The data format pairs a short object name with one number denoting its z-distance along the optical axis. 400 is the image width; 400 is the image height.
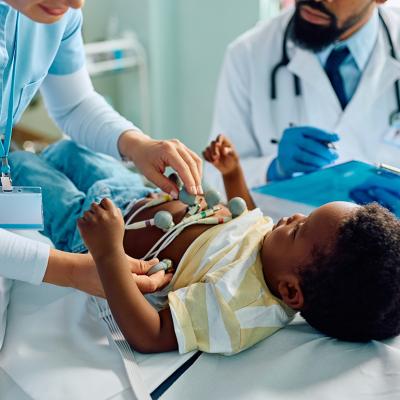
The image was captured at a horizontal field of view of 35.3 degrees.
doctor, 1.76
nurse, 1.02
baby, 1.03
